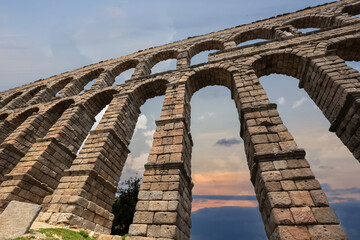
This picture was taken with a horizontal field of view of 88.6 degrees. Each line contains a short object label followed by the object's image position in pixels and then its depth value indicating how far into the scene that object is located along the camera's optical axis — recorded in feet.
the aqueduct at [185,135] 14.61
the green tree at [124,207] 50.78
